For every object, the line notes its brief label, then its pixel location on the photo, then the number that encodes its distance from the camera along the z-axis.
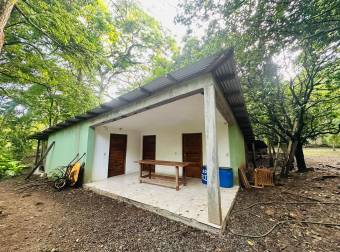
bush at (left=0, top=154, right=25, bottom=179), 8.16
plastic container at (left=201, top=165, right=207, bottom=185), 5.33
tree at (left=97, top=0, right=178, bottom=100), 9.16
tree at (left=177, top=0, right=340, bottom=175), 3.12
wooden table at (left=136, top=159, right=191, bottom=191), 4.67
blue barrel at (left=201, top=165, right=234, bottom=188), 5.03
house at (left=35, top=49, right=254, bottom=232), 2.67
